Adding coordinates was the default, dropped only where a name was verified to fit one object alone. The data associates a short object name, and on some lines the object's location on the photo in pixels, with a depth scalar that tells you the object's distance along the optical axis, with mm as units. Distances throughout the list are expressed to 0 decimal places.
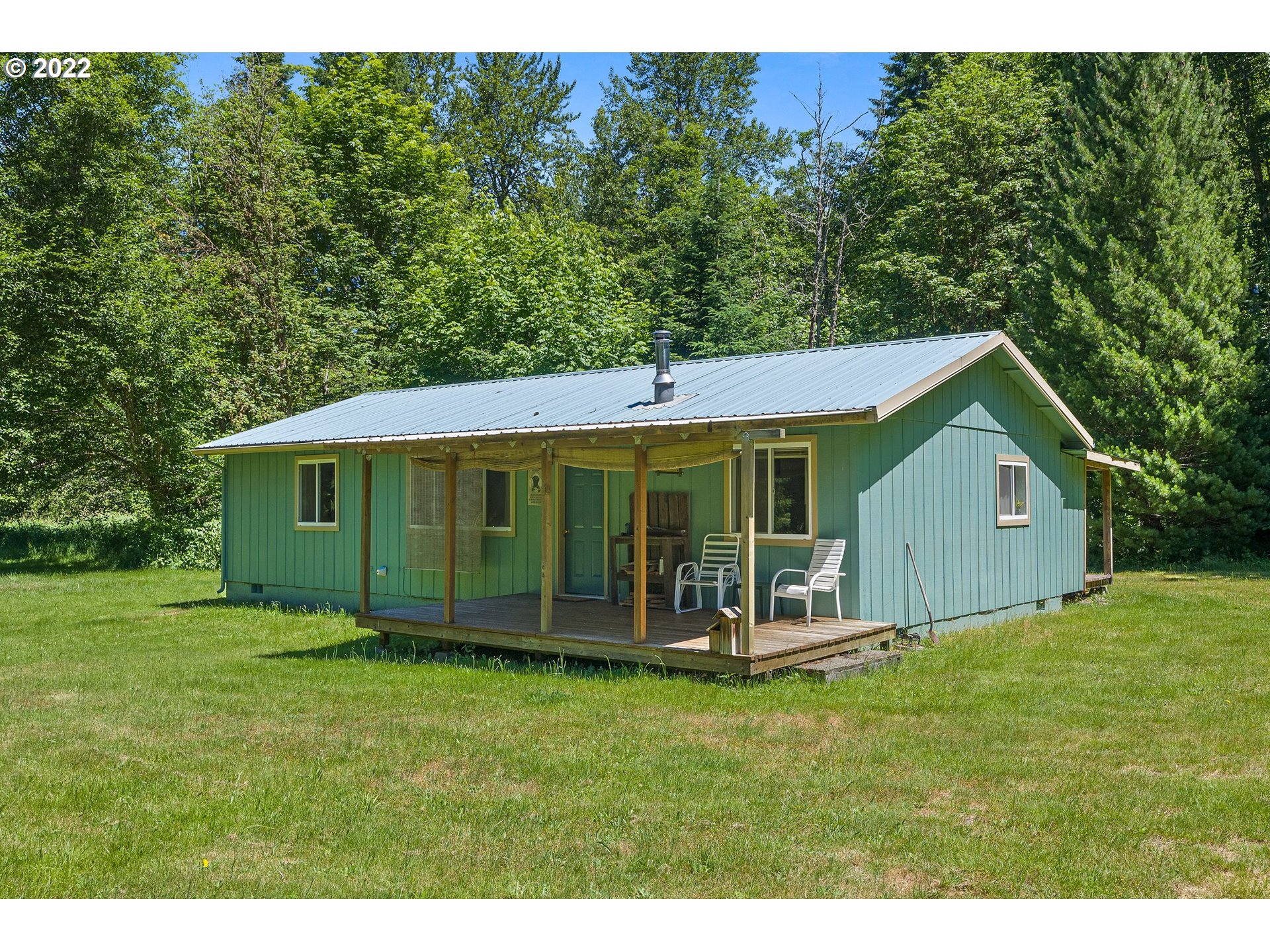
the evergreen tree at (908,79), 28672
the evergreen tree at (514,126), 32344
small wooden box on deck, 7855
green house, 8617
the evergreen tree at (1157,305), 18734
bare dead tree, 23234
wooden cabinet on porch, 10500
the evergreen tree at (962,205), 25031
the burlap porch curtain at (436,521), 12305
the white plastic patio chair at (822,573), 9375
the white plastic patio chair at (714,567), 10117
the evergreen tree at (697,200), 23875
